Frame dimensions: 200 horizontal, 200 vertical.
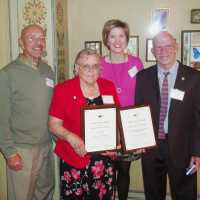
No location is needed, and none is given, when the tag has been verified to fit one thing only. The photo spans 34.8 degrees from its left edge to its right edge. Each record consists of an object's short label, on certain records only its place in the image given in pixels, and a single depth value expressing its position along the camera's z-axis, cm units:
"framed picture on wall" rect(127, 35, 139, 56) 338
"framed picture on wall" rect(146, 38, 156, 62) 336
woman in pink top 253
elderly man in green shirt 231
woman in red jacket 211
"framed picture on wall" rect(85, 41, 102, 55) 346
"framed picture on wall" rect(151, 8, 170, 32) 331
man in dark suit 232
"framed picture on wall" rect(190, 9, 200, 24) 325
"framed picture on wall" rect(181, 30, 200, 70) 328
